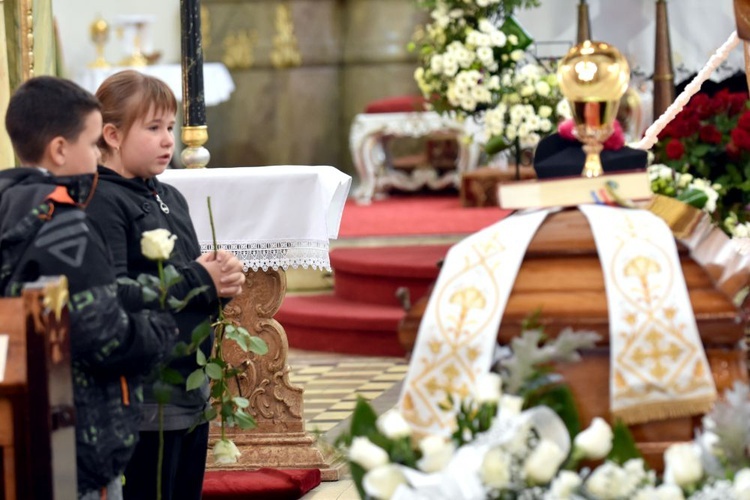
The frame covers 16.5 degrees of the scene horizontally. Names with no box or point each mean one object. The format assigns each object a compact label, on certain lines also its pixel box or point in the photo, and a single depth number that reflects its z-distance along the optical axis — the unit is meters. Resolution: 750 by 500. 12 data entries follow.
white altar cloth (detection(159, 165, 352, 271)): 8.05
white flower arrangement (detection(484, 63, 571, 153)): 14.12
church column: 8.66
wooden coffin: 4.30
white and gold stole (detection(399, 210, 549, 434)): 4.32
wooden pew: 4.35
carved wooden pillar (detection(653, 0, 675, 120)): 14.77
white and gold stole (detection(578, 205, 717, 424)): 4.24
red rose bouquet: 11.35
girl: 5.67
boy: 4.64
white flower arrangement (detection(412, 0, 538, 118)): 14.19
